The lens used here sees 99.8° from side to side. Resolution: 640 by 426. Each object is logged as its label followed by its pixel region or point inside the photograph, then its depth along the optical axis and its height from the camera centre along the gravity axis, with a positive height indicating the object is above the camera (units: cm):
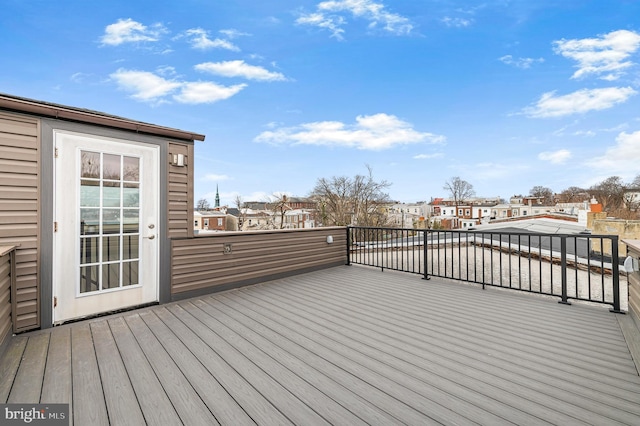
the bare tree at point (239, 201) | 2539 +137
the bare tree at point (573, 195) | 2971 +231
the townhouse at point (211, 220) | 3284 -60
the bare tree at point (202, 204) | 3911 +166
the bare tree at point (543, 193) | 4116 +348
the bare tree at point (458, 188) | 4331 +427
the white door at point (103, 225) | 270 -10
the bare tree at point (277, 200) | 1774 +112
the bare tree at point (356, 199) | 1855 +116
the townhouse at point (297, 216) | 3765 -16
